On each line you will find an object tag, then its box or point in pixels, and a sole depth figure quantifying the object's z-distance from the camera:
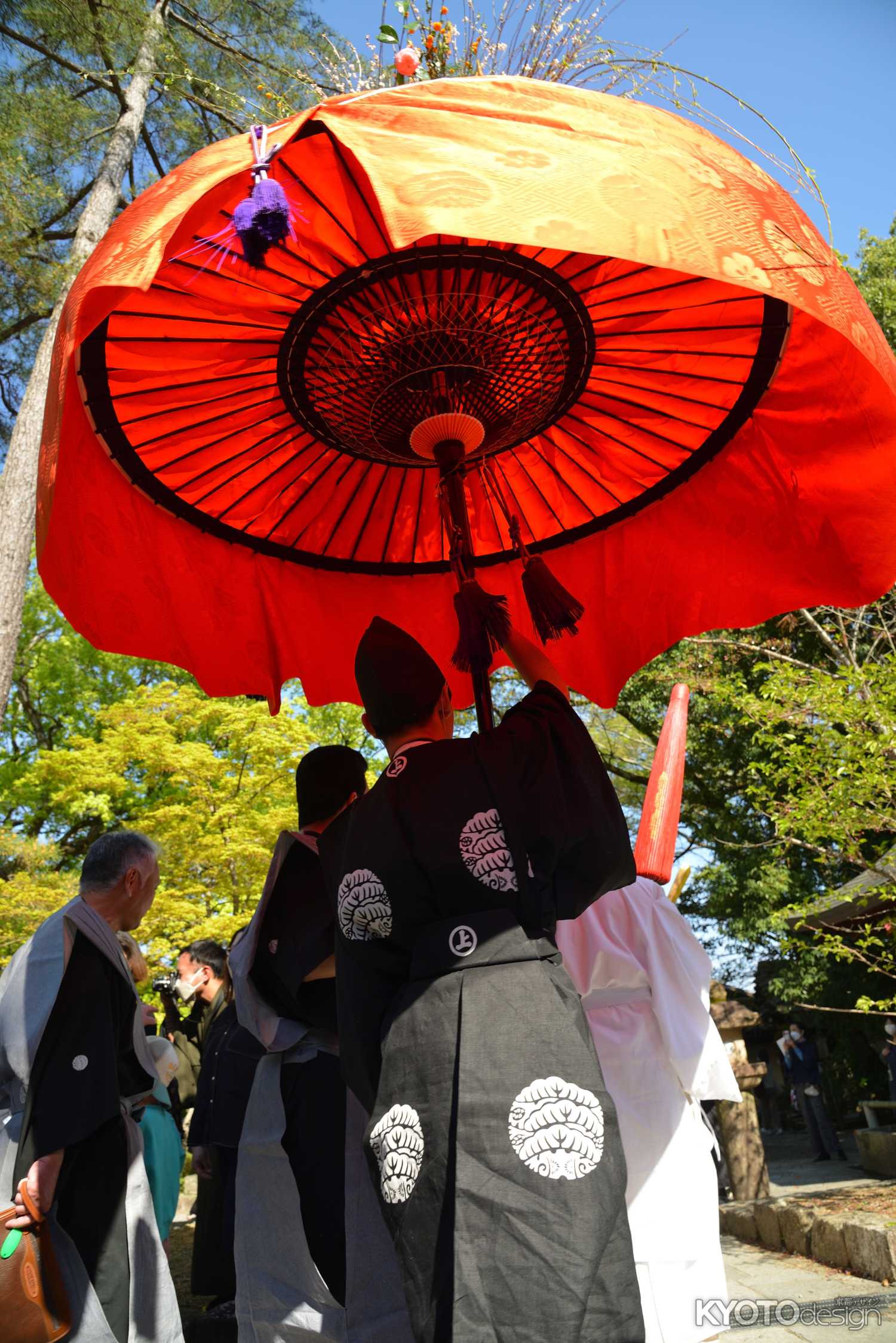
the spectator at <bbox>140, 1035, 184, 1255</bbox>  2.65
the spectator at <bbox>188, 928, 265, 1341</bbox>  3.18
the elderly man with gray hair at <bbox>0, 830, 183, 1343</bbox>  2.27
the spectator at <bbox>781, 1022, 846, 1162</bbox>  10.83
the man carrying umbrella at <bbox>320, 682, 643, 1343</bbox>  1.39
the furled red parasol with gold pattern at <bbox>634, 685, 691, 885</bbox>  2.98
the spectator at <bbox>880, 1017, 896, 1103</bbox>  10.15
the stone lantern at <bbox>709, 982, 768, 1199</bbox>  7.20
